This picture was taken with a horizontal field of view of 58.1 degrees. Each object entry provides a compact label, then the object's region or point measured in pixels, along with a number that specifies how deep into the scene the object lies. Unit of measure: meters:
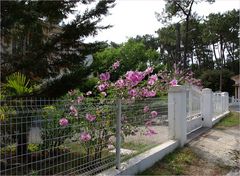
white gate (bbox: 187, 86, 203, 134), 6.43
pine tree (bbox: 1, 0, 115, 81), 4.13
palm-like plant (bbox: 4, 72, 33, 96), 3.76
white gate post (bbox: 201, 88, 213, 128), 7.51
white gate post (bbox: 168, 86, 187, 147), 5.01
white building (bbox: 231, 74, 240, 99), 27.32
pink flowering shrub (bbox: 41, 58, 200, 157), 3.11
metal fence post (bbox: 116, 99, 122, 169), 3.48
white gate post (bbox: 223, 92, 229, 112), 11.07
